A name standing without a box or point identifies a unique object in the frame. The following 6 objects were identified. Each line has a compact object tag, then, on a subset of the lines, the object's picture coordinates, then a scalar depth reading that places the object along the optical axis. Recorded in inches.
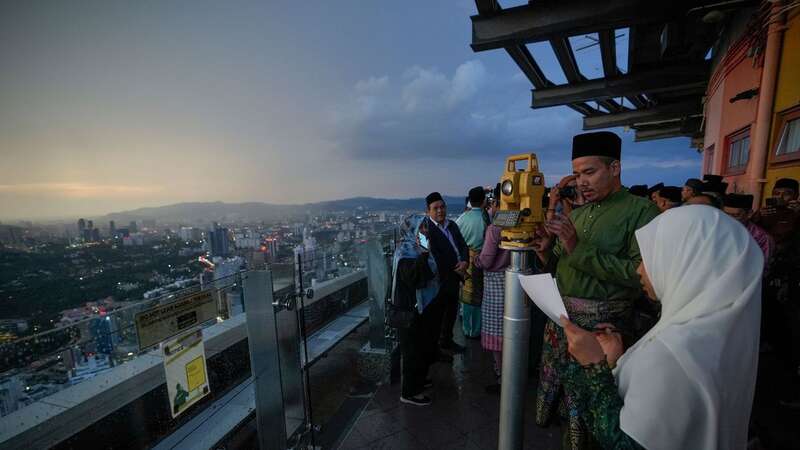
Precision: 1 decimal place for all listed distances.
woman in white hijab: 34.4
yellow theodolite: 58.7
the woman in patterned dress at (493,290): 132.7
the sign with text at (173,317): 56.8
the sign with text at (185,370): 62.6
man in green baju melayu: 68.6
